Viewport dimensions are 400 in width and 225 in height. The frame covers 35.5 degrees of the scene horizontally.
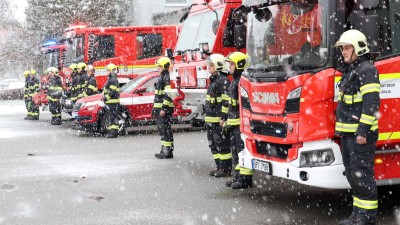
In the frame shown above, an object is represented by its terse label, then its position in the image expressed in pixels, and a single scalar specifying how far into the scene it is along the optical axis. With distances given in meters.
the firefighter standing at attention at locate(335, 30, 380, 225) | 6.27
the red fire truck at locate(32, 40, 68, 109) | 23.23
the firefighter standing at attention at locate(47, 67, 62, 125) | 20.80
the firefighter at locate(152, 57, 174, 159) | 12.02
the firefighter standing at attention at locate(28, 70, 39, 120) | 23.27
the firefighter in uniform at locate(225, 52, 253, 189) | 8.84
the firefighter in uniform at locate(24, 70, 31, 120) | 23.58
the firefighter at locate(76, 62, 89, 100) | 19.20
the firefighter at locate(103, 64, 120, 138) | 15.72
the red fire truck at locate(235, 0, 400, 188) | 6.69
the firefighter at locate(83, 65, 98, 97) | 18.42
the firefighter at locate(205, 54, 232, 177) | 9.84
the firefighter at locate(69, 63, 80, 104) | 19.39
